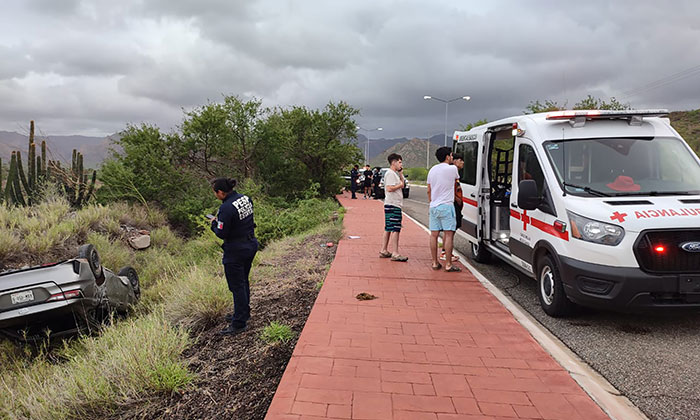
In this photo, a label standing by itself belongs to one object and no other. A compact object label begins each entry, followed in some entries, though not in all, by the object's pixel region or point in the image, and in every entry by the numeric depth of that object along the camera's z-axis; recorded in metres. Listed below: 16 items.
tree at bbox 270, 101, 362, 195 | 21.44
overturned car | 5.92
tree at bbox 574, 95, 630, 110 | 17.27
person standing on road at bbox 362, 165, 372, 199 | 24.16
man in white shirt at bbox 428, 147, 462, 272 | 7.21
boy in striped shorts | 7.80
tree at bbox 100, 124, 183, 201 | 17.47
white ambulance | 4.60
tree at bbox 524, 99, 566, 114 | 17.70
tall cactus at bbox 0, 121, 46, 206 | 15.24
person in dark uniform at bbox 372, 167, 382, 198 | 24.39
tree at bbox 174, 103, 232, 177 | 18.84
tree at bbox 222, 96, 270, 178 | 19.61
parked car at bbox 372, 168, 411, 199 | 24.13
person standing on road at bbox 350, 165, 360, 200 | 22.67
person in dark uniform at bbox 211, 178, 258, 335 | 4.99
